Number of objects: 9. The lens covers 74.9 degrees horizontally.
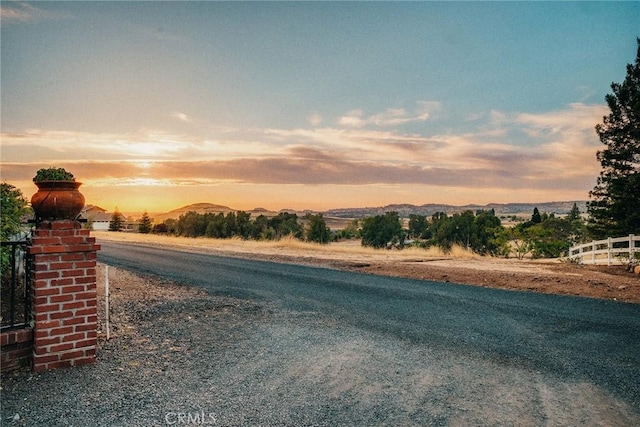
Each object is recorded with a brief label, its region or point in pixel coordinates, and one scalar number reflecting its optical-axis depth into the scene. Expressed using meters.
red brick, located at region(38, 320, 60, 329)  4.53
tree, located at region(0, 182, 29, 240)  7.62
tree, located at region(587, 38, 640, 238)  25.00
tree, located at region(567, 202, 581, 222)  58.78
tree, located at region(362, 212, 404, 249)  71.56
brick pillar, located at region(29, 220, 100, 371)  4.52
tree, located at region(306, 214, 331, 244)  65.00
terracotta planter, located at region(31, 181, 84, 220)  4.61
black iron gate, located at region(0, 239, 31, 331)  4.79
